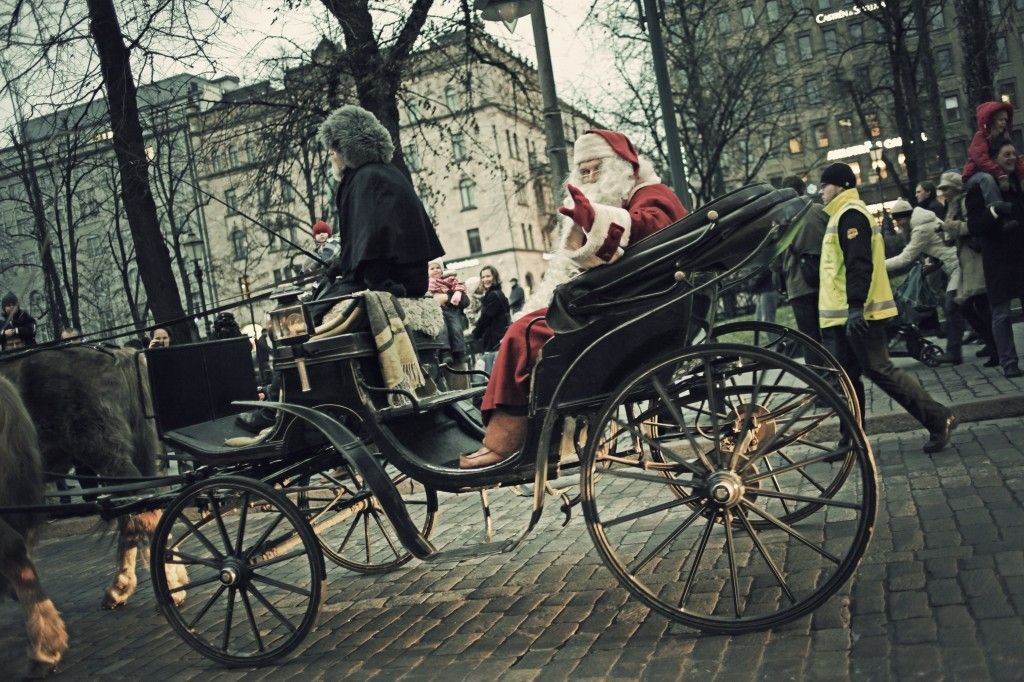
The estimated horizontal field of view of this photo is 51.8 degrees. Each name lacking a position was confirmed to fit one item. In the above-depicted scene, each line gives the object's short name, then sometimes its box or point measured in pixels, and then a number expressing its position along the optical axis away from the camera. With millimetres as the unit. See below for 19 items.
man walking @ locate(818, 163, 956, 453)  6984
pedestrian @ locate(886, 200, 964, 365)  10836
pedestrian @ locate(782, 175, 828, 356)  8875
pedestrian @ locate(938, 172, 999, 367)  9953
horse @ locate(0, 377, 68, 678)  4836
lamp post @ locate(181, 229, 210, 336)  22297
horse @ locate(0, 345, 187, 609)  6172
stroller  11133
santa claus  4117
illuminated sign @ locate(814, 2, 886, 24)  22906
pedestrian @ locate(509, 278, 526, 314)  17219
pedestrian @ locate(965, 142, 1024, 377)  9125
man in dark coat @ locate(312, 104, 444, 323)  5211
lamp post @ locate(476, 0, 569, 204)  9188
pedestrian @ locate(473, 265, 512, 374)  14180
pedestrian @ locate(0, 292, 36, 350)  10750
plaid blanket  4824
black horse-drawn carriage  3939
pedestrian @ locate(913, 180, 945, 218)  12398
